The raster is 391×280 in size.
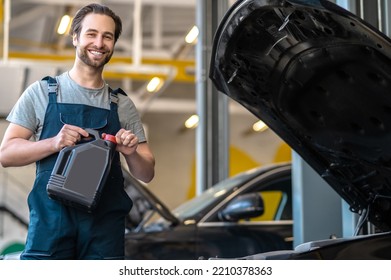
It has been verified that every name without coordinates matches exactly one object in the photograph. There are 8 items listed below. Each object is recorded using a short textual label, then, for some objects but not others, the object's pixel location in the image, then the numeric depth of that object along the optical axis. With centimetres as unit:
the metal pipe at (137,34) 1125
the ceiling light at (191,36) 1338
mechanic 239
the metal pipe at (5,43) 772
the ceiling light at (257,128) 1771
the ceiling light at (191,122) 1852
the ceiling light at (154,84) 1376
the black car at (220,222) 484
